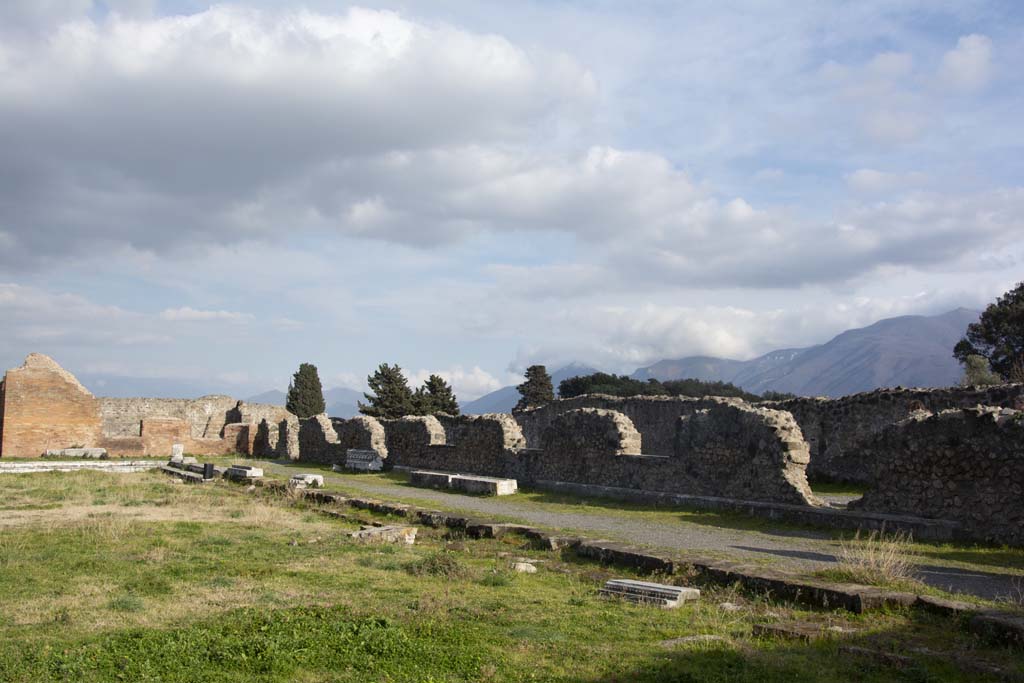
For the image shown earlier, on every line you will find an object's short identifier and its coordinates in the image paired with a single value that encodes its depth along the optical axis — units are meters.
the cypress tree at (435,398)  56.34
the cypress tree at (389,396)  54.12
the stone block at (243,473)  22.56
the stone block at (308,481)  19.77
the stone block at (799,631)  5.98
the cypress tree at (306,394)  64.81
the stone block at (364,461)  27.17
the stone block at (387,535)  11.90
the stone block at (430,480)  20.72
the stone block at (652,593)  7.47
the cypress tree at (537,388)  61.97
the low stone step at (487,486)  19.00
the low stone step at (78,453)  31.88
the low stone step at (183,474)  23.68
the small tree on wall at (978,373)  29.05
